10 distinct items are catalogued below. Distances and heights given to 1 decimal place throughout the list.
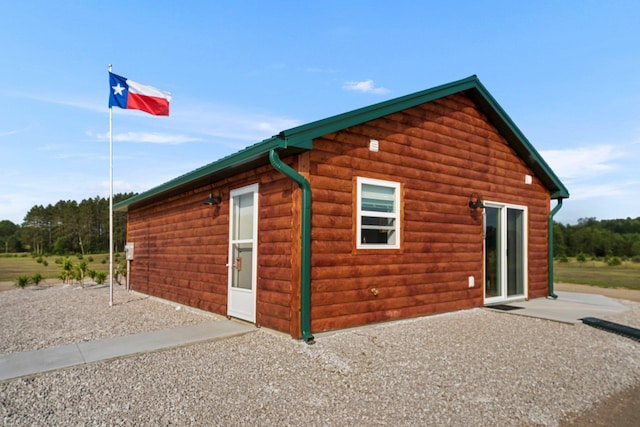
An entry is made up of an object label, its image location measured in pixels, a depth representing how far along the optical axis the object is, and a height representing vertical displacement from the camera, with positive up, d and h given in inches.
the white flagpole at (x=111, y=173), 339.0 +48.9
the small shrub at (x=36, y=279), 592.1 -79.2
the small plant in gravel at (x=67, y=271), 601.6 -68.4
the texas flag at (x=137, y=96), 334.3 +116.7
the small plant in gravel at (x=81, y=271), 554.9 -66.6
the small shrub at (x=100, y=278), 585.3 -76.6
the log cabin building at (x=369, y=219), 207.6 +6.6
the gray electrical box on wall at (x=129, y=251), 465.1 -28.0
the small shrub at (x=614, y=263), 1079.6 -91.3
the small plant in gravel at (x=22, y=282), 577.8 -81.9
